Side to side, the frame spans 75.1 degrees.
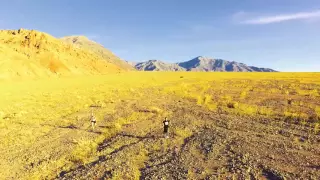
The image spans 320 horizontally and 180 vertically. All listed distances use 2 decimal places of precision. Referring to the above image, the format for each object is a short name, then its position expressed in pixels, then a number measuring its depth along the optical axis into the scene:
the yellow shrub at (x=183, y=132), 13.00
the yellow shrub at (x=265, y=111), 17.27
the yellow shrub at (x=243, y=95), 24.60
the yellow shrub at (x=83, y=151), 10.82
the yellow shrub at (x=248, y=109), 17.78
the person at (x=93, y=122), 15.47
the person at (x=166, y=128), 12.75
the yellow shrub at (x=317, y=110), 16.35
